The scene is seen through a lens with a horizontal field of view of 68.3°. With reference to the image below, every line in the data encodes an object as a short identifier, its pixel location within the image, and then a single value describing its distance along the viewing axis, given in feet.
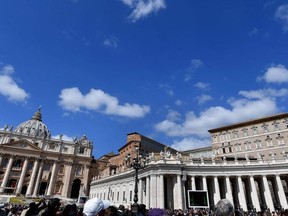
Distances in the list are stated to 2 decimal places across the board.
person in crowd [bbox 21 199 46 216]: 18.74
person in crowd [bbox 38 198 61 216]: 16.88
